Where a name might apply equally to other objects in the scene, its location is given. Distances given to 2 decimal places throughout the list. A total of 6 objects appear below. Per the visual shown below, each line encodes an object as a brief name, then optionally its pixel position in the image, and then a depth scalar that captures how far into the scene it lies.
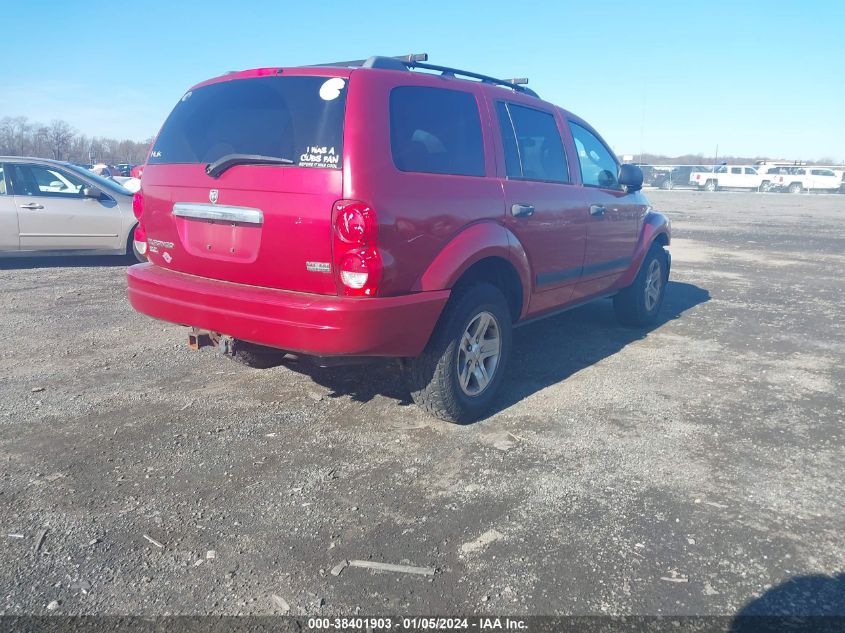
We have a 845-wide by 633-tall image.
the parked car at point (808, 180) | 45.44
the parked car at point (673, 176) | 51.56
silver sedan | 9.02
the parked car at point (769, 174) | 47.55
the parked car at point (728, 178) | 48.47
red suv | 3.36
